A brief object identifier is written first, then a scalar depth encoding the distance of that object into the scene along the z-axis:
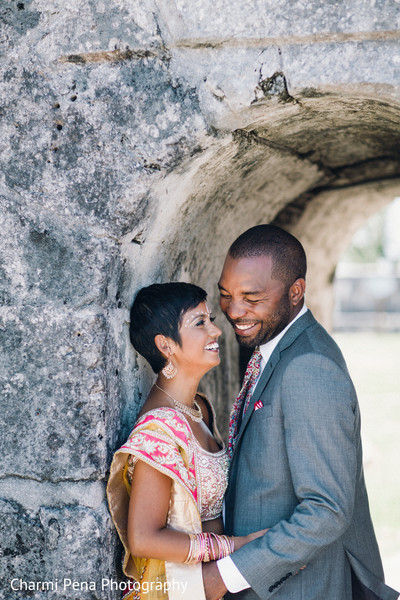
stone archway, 2.23
